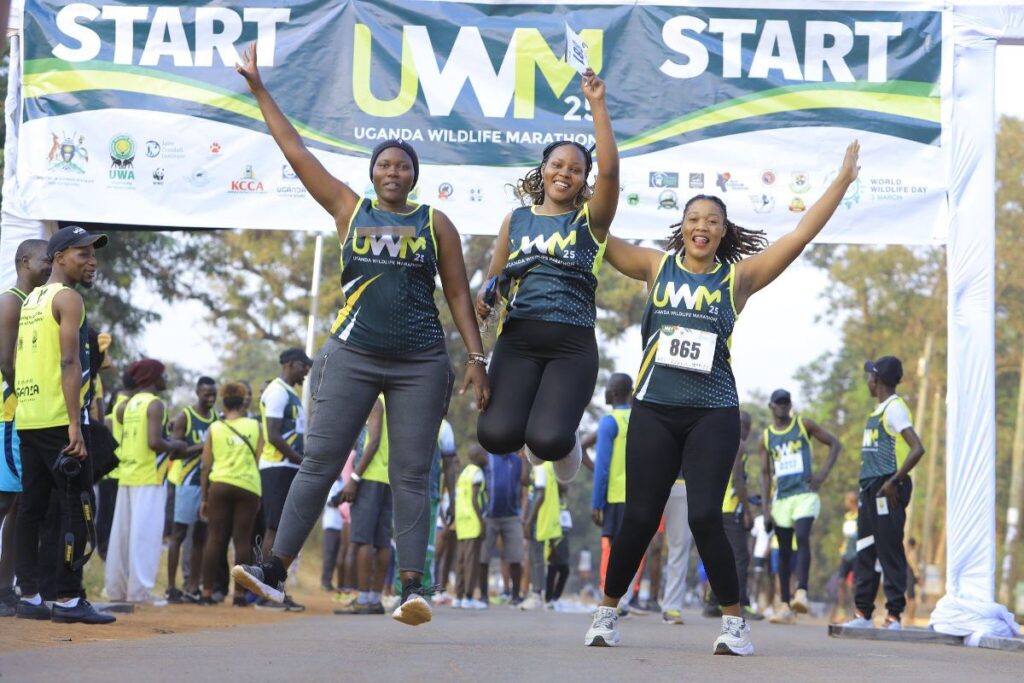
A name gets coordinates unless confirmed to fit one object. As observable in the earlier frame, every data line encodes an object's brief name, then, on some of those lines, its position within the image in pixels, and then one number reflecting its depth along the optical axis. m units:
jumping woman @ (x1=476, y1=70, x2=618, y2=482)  7.06
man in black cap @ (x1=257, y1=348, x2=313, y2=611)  12.63
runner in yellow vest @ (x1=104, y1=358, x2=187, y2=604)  11.88
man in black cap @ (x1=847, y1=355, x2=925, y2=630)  11.36
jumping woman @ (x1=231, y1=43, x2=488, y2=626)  6.81
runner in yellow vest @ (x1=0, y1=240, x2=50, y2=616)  8.70
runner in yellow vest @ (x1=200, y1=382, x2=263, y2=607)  12.56
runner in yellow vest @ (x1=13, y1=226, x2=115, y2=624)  8.14
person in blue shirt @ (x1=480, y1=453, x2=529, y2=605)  15.42
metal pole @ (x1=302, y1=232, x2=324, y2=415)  30.21
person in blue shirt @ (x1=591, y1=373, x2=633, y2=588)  12.69
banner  10.45
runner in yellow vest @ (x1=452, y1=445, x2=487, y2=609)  16.00
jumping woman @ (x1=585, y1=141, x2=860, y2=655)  7.18
